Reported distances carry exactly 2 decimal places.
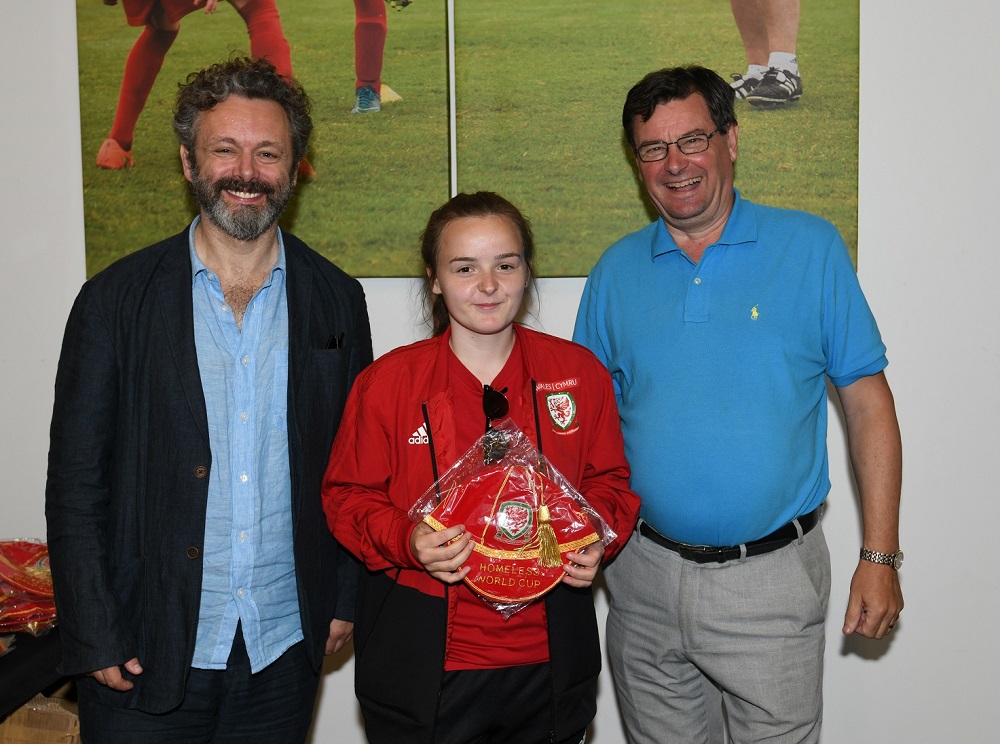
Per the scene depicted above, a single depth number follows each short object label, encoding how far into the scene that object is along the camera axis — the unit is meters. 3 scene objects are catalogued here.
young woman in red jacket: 1.96
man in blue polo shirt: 2.22
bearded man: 2.03
